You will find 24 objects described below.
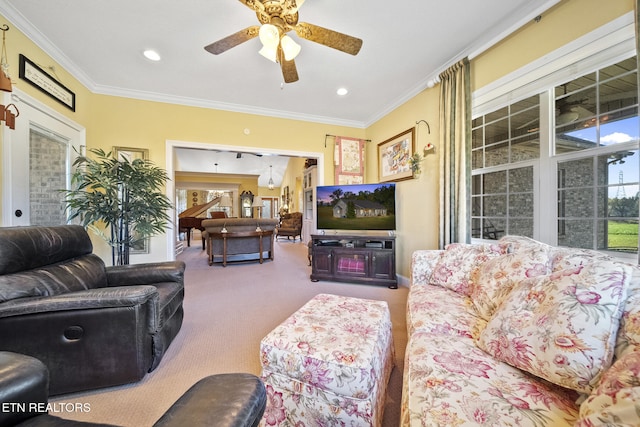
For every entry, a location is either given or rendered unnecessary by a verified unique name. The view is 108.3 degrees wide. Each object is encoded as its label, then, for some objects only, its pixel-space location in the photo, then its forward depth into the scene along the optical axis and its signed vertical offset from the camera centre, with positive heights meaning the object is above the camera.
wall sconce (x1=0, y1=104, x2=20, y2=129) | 1.75 +0.75
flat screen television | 3.42 +0.11
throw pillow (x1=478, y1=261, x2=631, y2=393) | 0.77 -0.42
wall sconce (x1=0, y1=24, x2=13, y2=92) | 1.93 +1.37
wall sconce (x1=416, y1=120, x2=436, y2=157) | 2.95 +0.85
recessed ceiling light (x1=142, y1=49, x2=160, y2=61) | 2.47 +1.74
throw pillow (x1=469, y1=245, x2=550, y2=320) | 1.35 -0.38
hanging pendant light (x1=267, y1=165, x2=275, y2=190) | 11.51 +1.59
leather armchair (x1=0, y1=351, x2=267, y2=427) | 0.53 -0.47
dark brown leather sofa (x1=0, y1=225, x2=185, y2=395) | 1.25 -0.61
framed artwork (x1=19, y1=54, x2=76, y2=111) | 2.17 +1.37
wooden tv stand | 3.33 -0.68
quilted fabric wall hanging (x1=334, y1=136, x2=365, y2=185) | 4.27 +1.00
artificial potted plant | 2.49 +0.15
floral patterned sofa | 0.71 -0.52
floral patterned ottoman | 1.04 -0.75
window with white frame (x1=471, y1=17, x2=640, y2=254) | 1.53 +0.42
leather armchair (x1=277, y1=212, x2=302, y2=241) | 8.09 -0.44
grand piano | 6.72 -0.26
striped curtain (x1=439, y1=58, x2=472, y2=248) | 2.42 +0.64
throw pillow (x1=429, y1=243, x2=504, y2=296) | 1.84 -0.42
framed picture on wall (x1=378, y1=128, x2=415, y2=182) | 3.37 +0.91
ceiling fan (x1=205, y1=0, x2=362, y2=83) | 1.66 +1.41
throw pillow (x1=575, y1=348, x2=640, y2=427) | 0.52 -0.45
